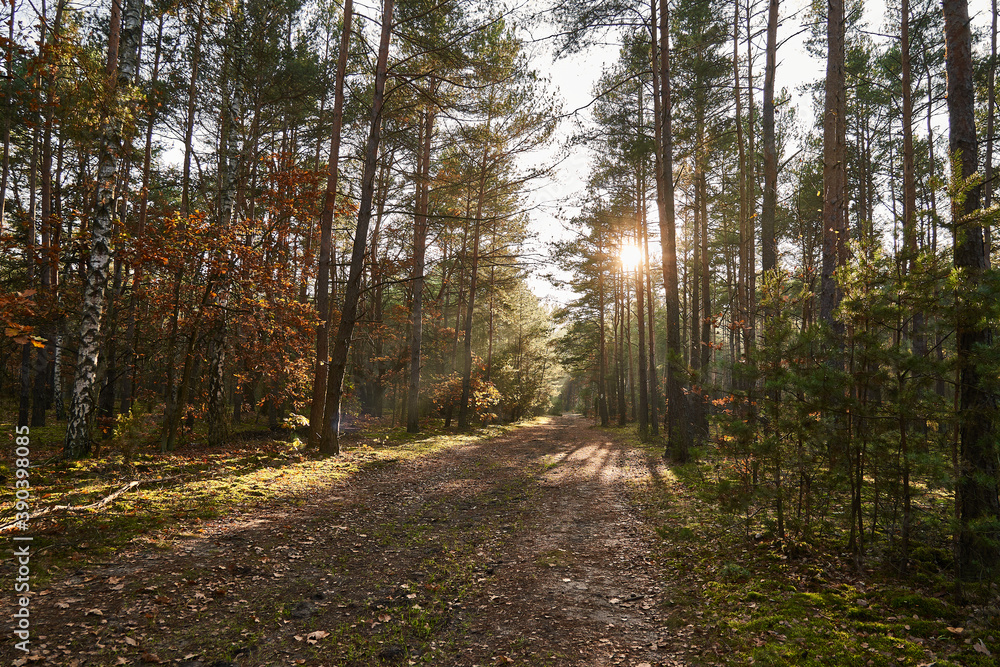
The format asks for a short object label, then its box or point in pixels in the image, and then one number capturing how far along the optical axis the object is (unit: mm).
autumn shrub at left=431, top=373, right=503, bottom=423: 19891
